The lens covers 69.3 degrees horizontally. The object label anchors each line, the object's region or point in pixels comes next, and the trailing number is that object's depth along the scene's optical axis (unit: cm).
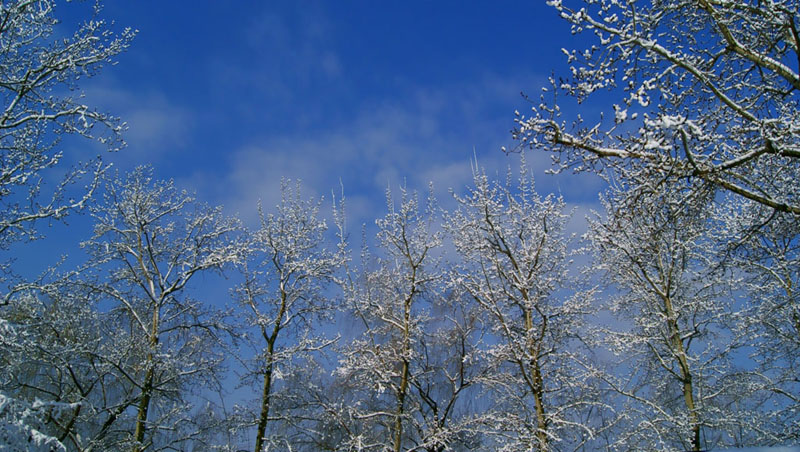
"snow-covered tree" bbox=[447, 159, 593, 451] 1425
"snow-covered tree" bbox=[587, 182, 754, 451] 1381
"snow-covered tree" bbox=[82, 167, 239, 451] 1426
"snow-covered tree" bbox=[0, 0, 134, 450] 809
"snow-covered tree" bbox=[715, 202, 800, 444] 1350
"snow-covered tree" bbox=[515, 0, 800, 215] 595
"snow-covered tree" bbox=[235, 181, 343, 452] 1559
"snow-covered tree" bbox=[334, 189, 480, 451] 1605
